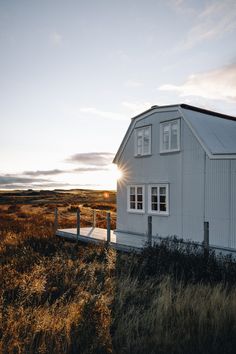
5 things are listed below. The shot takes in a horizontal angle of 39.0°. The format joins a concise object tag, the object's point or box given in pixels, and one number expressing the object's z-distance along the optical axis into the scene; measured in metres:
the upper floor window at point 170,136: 15.43
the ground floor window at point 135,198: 17.34
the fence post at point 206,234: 10.78
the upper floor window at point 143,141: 17.12
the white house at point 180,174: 13.34
